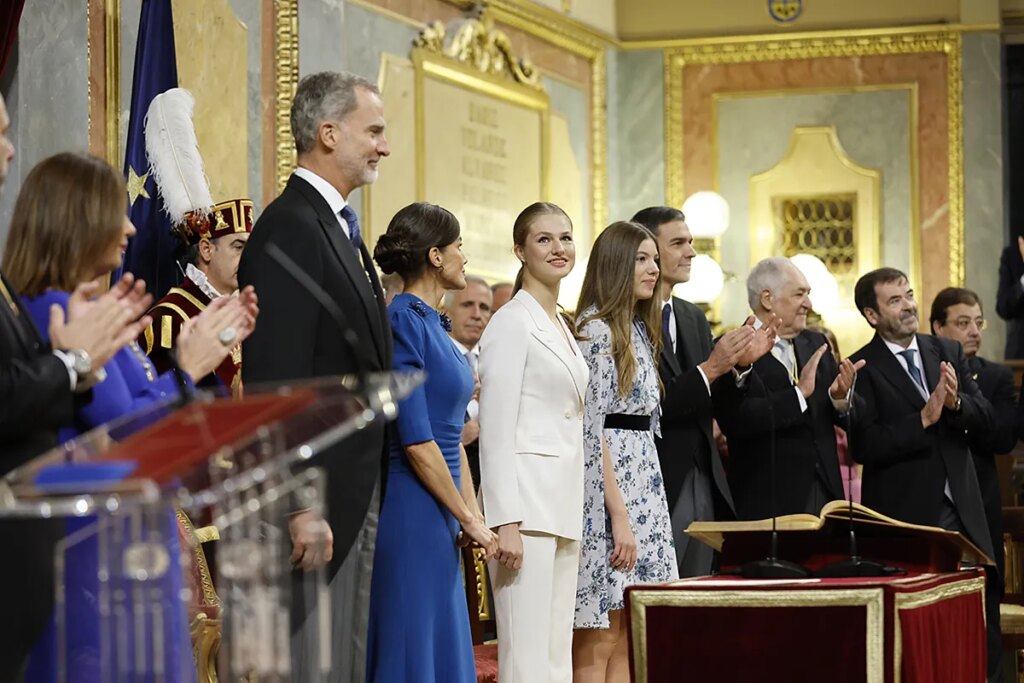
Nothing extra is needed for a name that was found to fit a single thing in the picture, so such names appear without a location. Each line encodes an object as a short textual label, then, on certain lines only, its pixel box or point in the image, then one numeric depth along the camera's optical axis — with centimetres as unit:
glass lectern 411
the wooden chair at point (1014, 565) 1298
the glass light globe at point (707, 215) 2214
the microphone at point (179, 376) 596
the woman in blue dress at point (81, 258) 628
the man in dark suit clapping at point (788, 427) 1241
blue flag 1119
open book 861
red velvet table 772
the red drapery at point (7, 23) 1209
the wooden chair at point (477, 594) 1064
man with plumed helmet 998
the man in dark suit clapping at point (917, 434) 1276
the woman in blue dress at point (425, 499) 819
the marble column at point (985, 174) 2356
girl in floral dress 1034
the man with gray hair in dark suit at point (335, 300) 718
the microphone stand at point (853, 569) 827
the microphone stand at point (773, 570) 834
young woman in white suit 928
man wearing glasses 1344
